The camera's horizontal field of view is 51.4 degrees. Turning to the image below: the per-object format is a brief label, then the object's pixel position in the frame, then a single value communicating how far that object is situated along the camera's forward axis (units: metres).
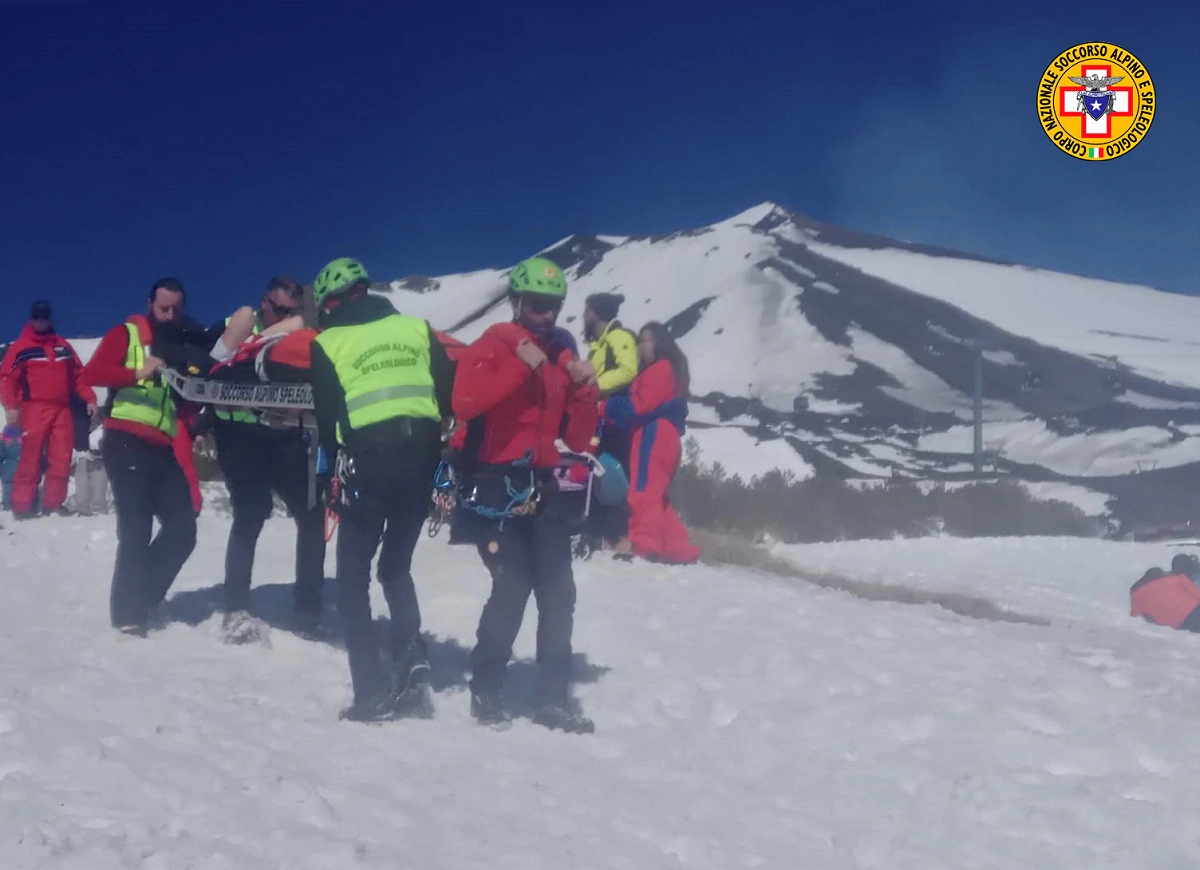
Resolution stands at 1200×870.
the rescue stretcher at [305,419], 5.22
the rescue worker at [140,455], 6.20
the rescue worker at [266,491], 6.24
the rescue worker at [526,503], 5.12
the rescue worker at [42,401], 10.59
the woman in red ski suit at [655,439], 9.31
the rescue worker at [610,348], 8.98
